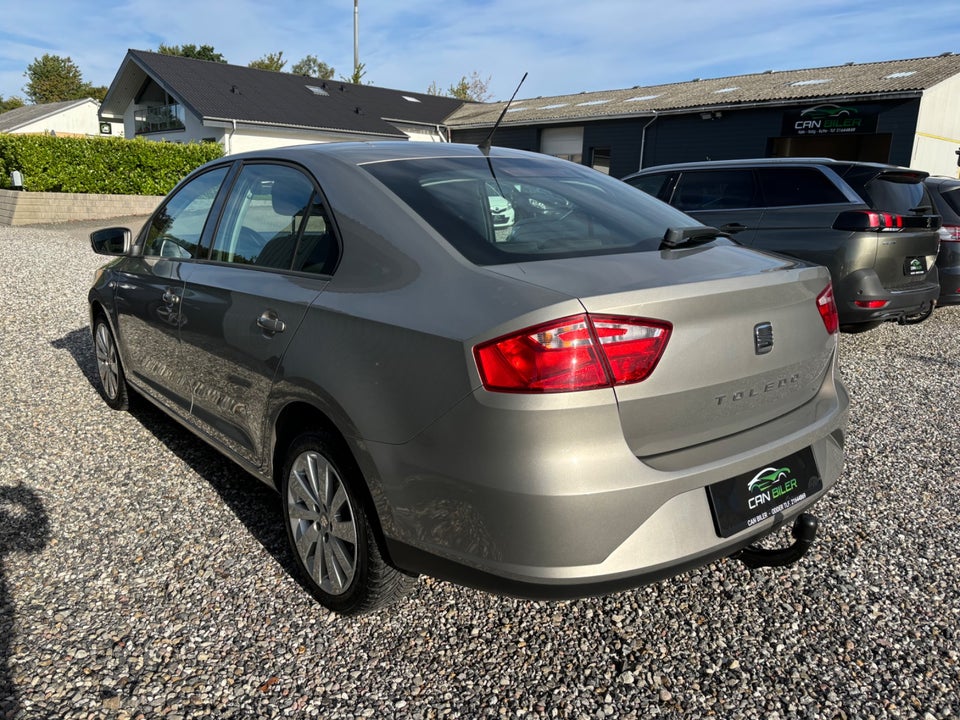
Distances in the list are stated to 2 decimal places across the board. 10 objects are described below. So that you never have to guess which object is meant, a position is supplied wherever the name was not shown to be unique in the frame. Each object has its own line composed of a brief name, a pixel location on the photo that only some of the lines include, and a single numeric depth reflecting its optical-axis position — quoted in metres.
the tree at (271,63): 72.69
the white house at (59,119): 49.16
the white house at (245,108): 27.83
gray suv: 6.13
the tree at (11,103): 81.69
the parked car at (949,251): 7.37
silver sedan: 1.92
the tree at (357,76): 41.84
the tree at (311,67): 83.75
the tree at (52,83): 79.69
